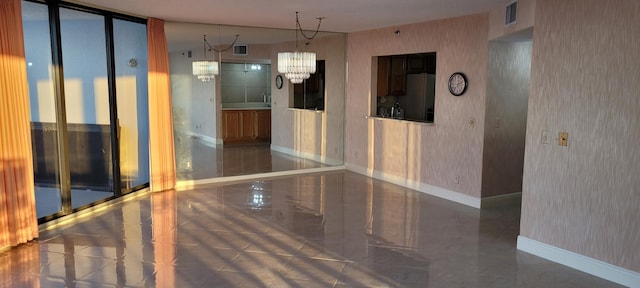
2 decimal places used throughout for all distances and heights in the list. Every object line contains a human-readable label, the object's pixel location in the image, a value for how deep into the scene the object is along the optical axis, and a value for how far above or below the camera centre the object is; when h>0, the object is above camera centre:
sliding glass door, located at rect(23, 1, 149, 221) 4.95 -0.17
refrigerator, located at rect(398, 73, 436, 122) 7.69 -0.08
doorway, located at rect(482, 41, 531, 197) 5.80 -0.32
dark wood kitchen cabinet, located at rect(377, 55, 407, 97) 7.71 +0.27
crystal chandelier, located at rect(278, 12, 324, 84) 5.57 +0.32
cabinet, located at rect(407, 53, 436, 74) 7.89 +0.48
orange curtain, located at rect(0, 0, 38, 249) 4.18 -0.43
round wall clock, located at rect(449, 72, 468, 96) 6.02 +0.10
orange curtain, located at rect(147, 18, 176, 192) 6.27 -0.29
